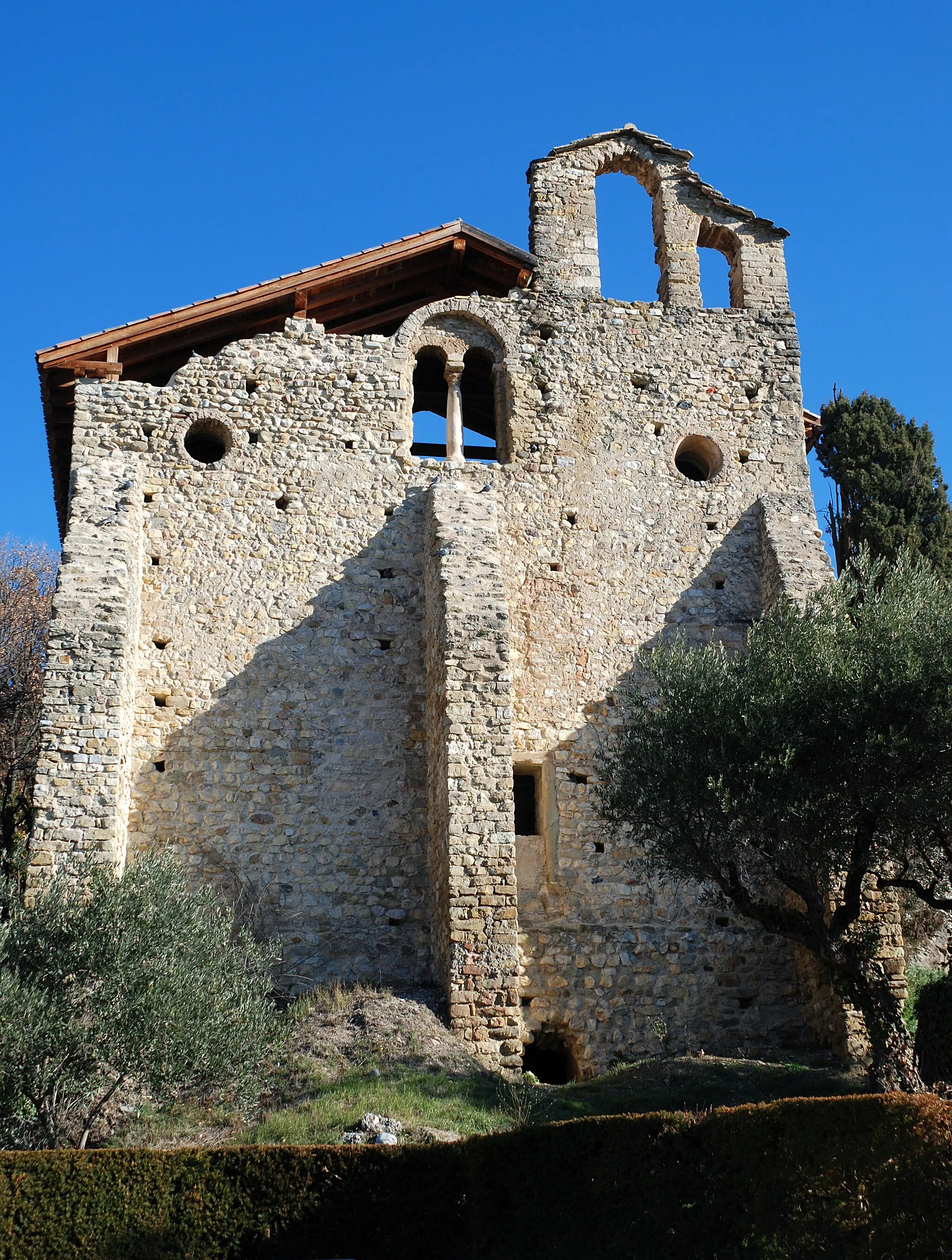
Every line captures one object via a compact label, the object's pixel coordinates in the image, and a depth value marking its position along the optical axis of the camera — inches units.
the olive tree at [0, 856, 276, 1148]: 406.6
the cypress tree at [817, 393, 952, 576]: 781.9
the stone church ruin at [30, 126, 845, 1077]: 559.2
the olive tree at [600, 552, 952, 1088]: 486.3
